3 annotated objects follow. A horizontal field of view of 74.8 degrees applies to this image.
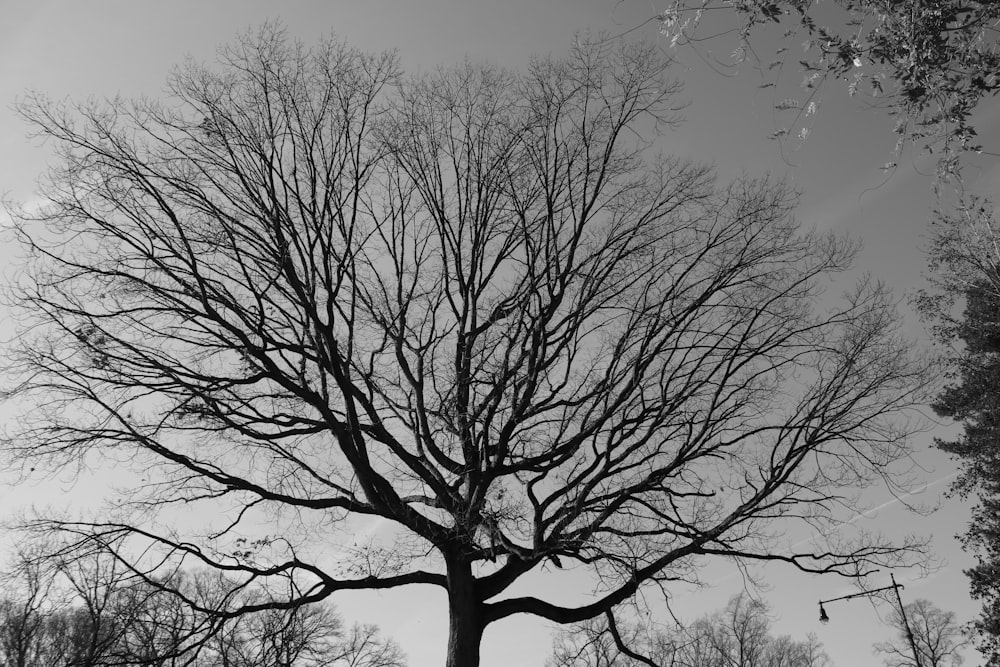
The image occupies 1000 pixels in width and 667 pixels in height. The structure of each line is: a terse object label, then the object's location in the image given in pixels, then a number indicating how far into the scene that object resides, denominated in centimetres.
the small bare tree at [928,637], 4019
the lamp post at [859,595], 965
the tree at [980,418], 1933
